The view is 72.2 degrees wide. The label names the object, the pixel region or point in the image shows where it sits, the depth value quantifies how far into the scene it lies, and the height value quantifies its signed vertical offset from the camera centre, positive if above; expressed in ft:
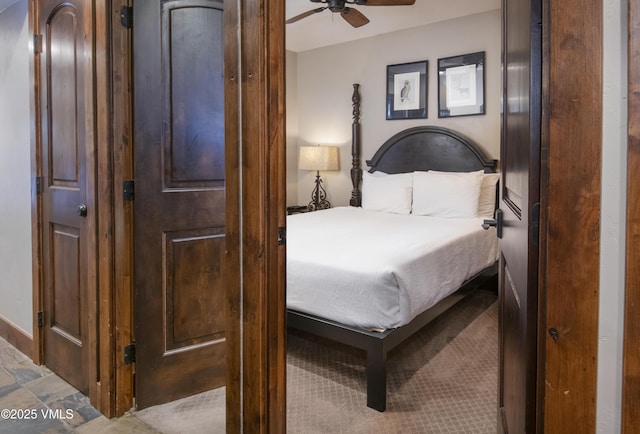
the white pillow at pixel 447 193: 13.37 +0.07
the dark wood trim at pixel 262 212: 4.42 -0.16
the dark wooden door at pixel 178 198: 6.87 -0.01
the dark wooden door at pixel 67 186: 7.11 +0.22
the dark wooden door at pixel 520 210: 2.93 -0.13
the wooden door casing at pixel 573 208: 2.56 -0.08
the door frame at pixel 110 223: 6.60 -0.38
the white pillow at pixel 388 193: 14.94 +0.11
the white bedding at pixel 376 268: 7.33 -1.36
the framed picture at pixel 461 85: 14.66 +3.77
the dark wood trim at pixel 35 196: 8.33 +0.05
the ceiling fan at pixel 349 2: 11.01 +4.96
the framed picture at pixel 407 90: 15.89 +3.90
